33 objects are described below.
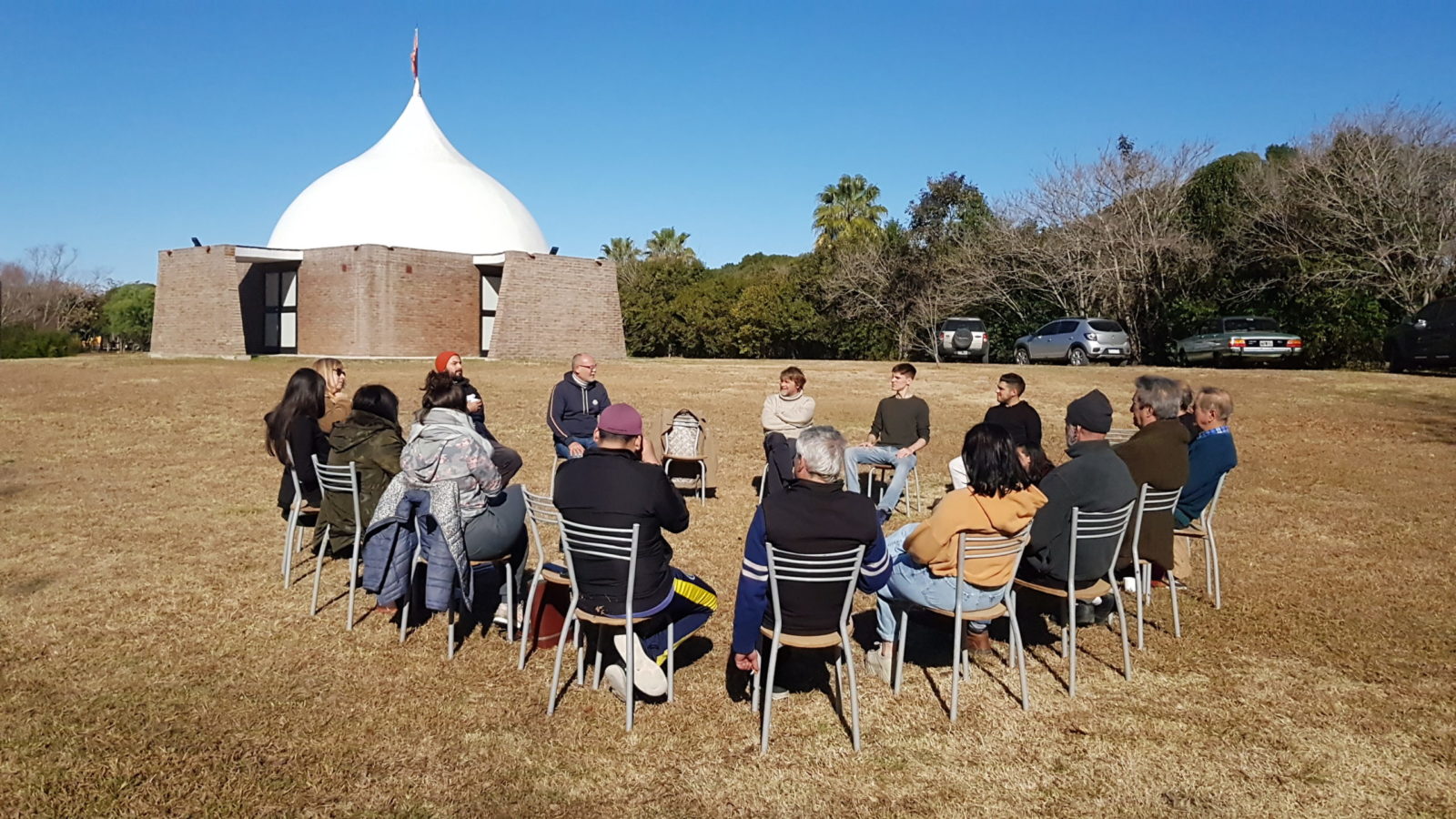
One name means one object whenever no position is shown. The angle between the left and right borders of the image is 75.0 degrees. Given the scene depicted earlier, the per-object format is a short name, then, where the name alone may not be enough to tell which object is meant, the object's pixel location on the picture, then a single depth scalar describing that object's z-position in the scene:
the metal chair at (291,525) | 6.03
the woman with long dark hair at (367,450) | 5.54
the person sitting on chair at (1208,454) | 5.95
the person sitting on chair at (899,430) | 8.27
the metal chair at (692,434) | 9.08
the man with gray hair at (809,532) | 3.83
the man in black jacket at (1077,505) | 4.68
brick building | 30.12
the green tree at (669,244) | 55.38
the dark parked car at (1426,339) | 17.78
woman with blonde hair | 6.42
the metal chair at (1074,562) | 4.53
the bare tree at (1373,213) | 21.28
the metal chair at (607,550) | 4.01
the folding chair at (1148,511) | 5.06
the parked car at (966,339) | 28.91
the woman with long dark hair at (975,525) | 4.28
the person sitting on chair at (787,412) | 8.12
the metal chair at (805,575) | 3.82
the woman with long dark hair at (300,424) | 5.97
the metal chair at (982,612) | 4.19
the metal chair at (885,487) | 8.43
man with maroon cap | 4.04
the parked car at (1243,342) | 21.25
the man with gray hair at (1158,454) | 5.31
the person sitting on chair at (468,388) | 6.79
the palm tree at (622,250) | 56.38
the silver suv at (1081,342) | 23.50
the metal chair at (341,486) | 5.27
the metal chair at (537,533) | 4.62
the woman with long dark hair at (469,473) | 4.84
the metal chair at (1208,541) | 5.88
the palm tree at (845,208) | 45.28
